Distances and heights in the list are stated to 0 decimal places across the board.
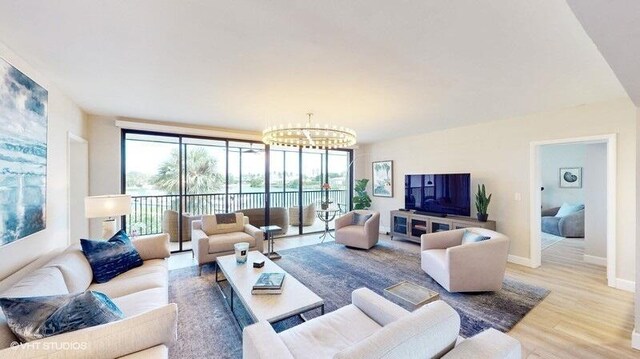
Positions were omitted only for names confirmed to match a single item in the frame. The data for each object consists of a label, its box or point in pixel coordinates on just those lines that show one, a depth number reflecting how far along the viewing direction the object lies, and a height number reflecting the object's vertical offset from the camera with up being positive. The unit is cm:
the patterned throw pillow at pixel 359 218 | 504 -82
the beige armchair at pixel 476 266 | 289 -101
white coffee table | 191 -101
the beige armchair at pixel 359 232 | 470 -103
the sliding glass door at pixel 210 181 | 464 -4
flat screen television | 459 -31
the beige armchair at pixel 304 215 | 625 -91
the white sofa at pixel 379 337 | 98 -78
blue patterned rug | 222 -137
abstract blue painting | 189 +21
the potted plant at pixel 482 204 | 423 -45
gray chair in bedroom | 551 -104
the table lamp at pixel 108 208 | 291 -34
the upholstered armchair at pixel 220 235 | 369 -91
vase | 298 -89
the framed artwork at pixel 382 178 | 626 +0
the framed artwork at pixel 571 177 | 630 +1
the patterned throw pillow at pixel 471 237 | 309 -75
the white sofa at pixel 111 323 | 113 -76
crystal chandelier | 324 +60
